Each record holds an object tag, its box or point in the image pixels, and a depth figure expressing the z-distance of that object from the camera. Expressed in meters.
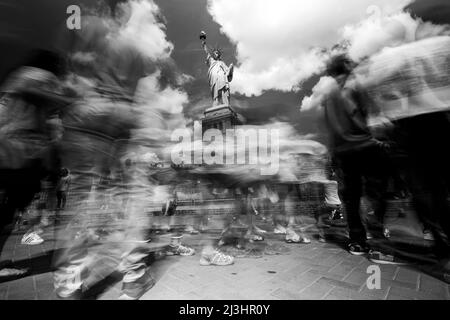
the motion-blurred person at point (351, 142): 2.51
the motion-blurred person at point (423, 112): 1.84
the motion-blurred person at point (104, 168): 1.67
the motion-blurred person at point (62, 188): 5.81
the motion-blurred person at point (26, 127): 1.98
